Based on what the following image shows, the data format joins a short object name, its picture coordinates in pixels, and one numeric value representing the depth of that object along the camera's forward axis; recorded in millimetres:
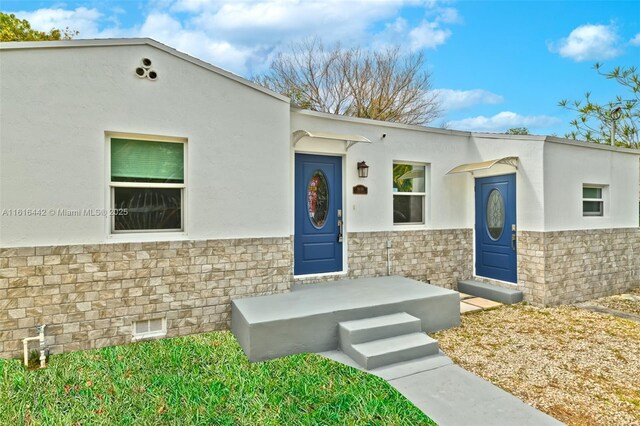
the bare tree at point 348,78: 16141
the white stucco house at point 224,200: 3961
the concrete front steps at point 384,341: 3895
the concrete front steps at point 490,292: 6543
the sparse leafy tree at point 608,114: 11820
